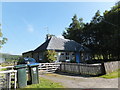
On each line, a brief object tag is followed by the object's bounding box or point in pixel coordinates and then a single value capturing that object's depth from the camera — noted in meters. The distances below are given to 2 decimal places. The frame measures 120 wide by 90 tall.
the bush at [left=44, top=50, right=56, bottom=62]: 18.94
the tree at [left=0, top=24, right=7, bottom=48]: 26.64
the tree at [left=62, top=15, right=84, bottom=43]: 38.64
